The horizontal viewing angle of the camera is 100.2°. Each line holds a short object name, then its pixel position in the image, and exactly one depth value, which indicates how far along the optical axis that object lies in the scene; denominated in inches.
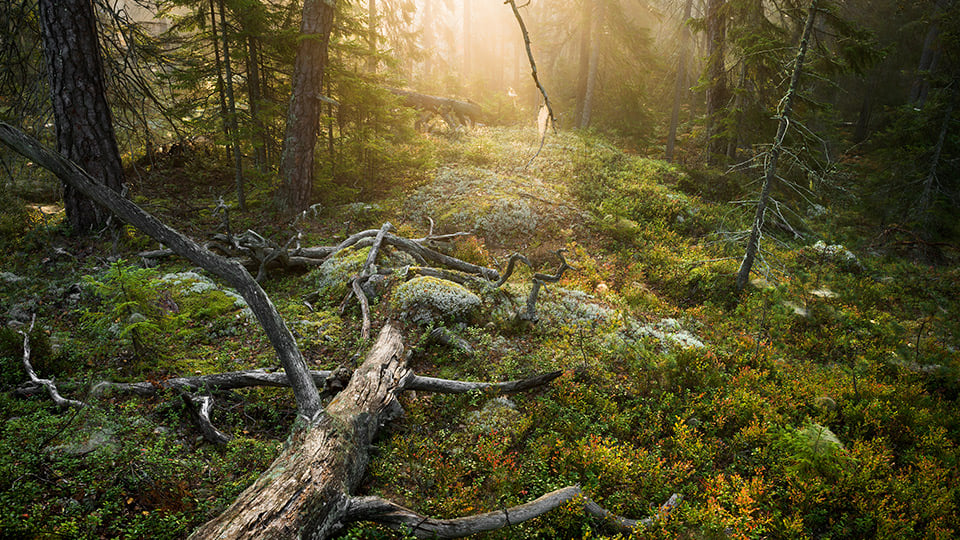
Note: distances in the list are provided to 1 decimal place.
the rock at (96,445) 144.0
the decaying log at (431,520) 133.8
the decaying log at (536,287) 268.4
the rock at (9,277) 264.8
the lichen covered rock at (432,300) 273.1
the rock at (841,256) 502.9
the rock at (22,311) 231.3
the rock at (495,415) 199.3
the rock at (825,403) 247.4
